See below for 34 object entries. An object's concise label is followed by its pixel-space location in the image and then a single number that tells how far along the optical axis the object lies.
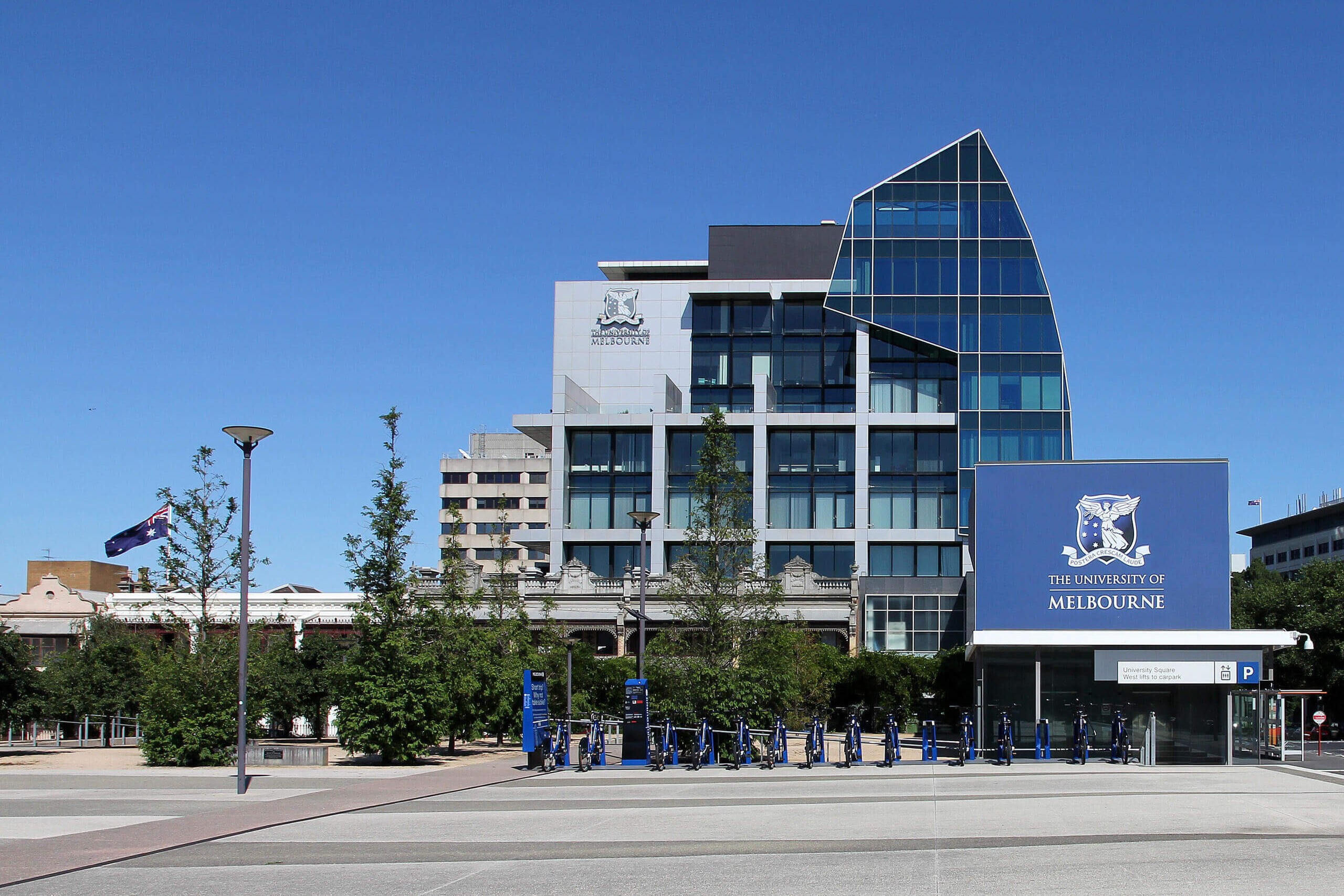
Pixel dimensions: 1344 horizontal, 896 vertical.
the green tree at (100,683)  47.25
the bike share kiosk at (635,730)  33.12
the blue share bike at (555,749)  32.53
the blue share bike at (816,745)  33.19
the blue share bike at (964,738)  33.66
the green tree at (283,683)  42.84
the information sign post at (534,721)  31.80
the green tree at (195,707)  32.72
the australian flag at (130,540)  65.31
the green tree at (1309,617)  64.06
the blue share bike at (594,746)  33.09
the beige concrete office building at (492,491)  135.88
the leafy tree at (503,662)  39.91
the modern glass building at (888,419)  79.25
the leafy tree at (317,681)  46.16
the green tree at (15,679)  39.94
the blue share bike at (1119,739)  34.94
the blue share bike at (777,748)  33.25
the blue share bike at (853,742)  33.28
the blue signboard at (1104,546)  36.62
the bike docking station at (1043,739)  35.09
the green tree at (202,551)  33.03
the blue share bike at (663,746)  32.75
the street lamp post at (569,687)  34.62
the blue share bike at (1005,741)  33.72
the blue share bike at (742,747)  33.25
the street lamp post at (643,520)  35.06
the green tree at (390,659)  32.31
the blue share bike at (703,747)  32.59
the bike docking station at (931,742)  34.59
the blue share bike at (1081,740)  34.31
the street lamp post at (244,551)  24.69
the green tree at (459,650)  36.09
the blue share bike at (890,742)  32.69
